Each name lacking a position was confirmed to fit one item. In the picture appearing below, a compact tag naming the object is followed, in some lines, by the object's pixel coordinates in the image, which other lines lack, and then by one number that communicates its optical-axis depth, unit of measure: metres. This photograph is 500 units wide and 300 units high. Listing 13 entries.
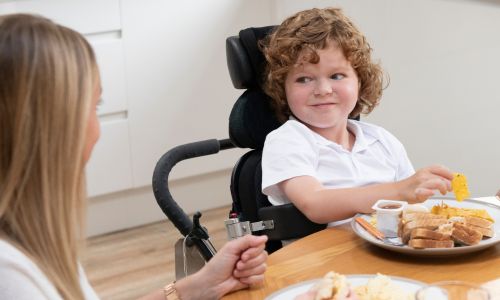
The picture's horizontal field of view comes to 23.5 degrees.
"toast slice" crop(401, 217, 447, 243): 1.76
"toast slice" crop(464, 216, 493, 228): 1.78
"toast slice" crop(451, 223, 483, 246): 1.75
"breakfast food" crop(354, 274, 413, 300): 1.56
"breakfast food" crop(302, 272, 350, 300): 1.51
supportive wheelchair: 2.20
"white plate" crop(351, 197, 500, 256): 1.73
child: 2.13
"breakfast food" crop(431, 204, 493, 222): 1.83
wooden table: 1.70
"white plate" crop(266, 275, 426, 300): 1.62
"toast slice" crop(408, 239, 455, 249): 1.74
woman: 1.40
